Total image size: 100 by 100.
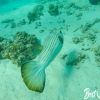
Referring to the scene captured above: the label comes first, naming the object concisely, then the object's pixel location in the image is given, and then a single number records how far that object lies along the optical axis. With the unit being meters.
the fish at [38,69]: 1.89
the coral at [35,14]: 5.79
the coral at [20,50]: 3.19
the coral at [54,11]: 5.80
